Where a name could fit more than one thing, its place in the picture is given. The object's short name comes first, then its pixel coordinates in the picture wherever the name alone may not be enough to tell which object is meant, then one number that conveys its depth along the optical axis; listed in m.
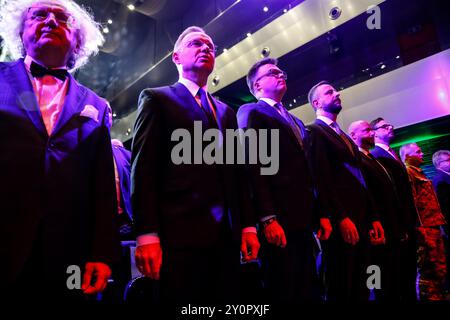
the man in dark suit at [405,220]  3.05
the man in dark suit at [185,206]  1.20
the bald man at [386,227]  2.70
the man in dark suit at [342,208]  2.04
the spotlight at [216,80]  7.78
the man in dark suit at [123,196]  2.86
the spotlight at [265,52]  6.66
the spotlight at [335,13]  5.55
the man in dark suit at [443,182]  4.48
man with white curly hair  0.94
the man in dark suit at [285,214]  1.61
